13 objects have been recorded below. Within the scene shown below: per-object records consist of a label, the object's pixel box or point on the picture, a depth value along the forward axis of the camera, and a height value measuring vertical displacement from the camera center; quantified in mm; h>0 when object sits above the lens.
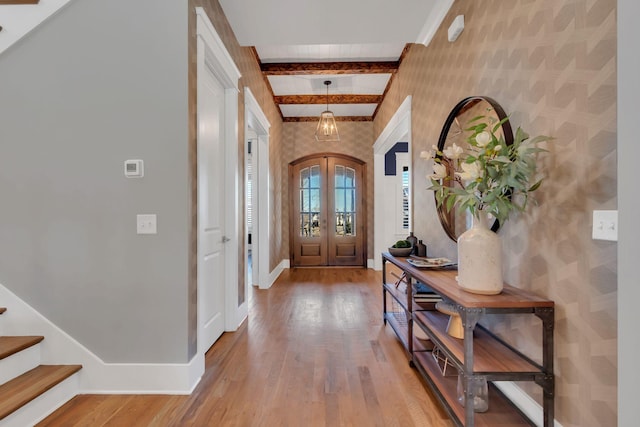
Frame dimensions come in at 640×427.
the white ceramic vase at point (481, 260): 1539 -252
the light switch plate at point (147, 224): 2016 -75
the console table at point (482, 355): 1415 -756
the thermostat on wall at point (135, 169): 2012 +287
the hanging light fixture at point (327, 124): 4863 +1387
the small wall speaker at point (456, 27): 2305 +1399
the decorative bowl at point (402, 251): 2966 -392
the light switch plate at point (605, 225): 1125 -62
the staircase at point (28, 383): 1640 -1002
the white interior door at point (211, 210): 2291 +18
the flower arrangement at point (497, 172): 1443 +186
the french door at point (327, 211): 6465 +1
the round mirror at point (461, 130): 1840 +585
